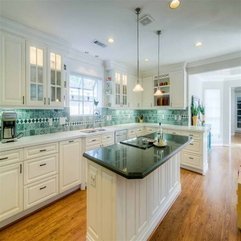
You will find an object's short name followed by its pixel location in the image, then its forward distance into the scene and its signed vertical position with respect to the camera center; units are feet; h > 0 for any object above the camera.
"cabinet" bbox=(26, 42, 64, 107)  8.26 +2.24
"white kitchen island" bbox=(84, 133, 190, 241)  4.64 -2.46
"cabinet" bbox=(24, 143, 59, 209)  7.28 -2.71
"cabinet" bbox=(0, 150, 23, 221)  6.48 -2.75
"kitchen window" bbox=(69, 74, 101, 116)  11.93 +1.92
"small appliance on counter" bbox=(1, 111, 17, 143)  7.47 -0.45
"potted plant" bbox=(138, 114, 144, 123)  17.79 -0.05
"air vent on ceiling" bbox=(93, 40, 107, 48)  9.71 +4.60
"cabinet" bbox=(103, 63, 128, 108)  13.64 +2.71
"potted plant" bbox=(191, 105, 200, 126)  14.95 +0.26
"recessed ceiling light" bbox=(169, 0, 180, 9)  5.91 +4.26
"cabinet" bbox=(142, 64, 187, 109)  14.08 +2.62
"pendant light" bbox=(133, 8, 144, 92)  8.31 +1.53
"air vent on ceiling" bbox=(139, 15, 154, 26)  7.18 +4.48
